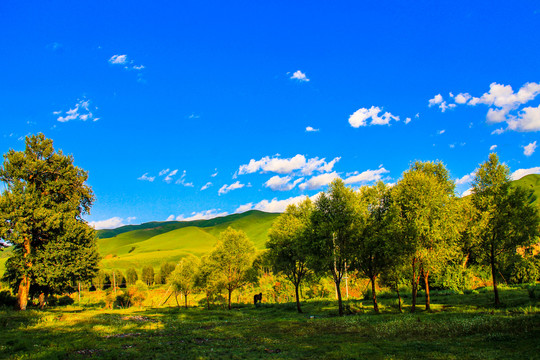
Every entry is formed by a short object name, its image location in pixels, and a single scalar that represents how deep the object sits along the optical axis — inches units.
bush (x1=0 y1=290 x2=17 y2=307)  2022.6
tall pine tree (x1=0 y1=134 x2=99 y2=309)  1701.5
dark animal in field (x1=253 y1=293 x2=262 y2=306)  2835.1
